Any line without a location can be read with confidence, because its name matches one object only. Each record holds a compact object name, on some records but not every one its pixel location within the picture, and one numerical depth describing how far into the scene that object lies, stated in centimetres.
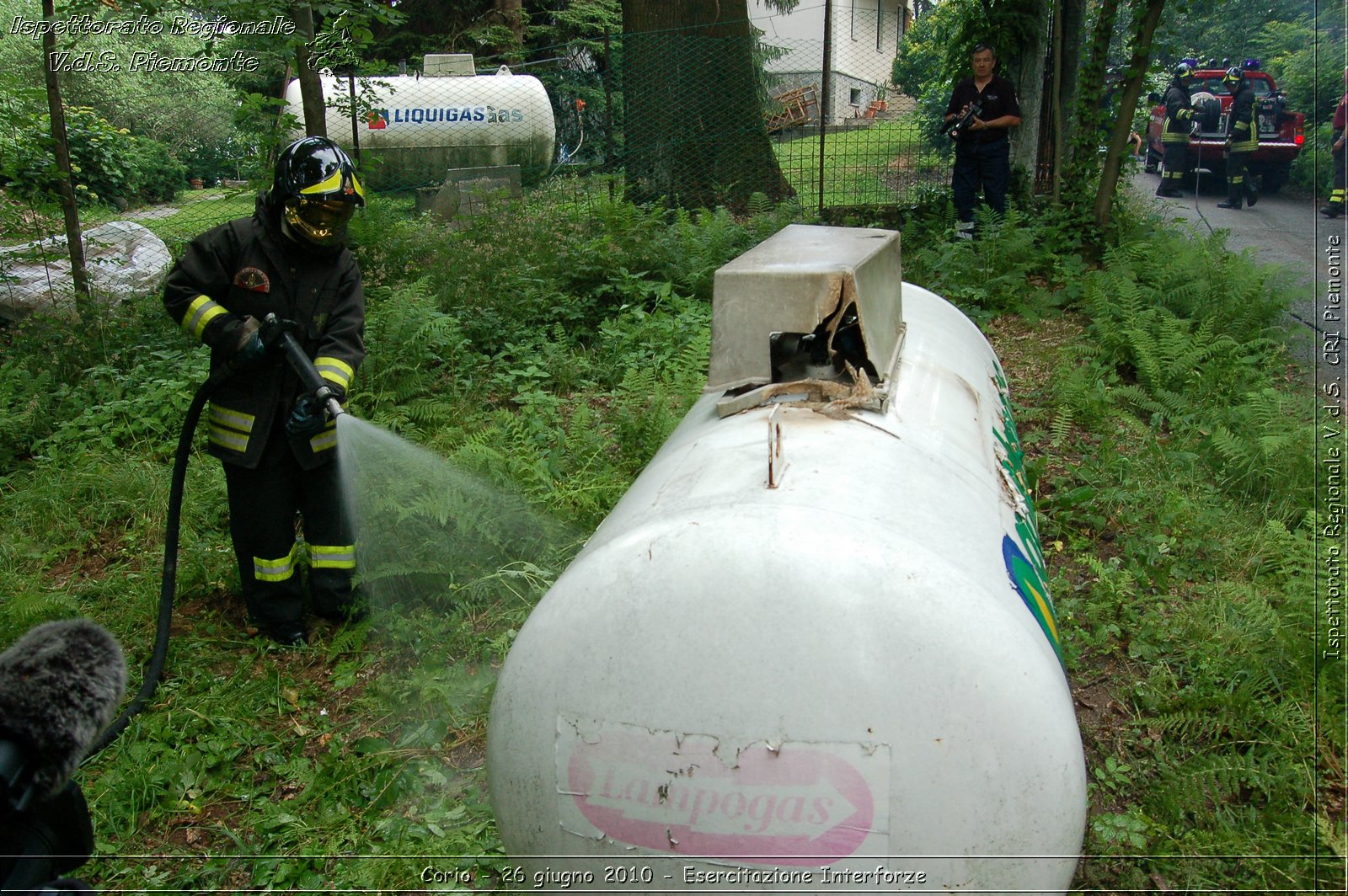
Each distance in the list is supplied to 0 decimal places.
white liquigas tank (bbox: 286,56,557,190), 1421
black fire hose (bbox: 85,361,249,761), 396
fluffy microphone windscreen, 142
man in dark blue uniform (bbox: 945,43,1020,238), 864
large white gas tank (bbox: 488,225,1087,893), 196
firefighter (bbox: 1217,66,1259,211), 819
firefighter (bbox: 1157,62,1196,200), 953
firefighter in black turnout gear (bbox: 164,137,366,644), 388
